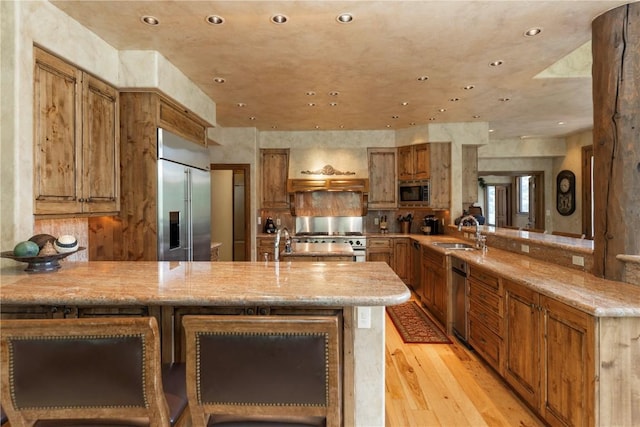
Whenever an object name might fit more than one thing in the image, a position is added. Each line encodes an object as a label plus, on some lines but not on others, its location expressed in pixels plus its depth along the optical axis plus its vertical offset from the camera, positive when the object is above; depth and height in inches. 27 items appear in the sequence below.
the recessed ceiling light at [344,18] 96.7 +55.7
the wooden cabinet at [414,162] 227.9 +33.9
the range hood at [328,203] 257.0 +6.6
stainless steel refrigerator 122.9 +5.3
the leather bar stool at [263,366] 44.8 -20.4
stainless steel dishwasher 133.8 -35.7
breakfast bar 58.6 -14.7
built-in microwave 228.7 +12.7
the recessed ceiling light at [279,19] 97.0 +55.8
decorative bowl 76.8 -11.0
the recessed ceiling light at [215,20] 97.5 +55.9
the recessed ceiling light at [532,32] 104.4 +55.4
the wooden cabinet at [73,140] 88.2 +21.3
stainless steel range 254.6 -10.6
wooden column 84.9 +17.9
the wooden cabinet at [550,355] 69.9 -34.8
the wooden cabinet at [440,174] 225.6 +24.4
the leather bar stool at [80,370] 43.5 -20.3
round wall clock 268.5 +14.1
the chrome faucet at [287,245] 104.5 -12.2
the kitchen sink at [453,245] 187.3 -19.1
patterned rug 142.8 -53.2
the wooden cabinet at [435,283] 154.1 -35.5
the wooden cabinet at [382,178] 248.2 +24.3
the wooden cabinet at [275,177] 247.0 +25.5
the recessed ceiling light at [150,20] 97.5 +56.0
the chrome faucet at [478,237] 153.9 -11.9
